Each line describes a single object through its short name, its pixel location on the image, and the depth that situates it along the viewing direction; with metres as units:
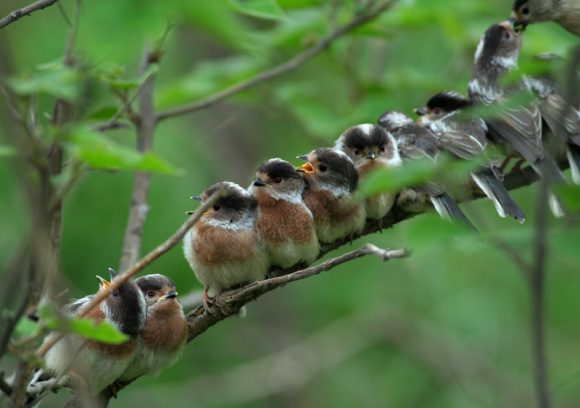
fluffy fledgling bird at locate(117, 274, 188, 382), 8.22
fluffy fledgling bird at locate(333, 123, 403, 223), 9.21
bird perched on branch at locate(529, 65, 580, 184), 9.44
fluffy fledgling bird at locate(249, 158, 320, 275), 8.65
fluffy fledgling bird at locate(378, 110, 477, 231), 8.84
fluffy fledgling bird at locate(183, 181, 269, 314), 8.56
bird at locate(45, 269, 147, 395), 7.63
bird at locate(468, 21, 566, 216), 9.43
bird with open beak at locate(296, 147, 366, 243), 8.91
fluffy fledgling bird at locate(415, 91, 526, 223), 8.86
